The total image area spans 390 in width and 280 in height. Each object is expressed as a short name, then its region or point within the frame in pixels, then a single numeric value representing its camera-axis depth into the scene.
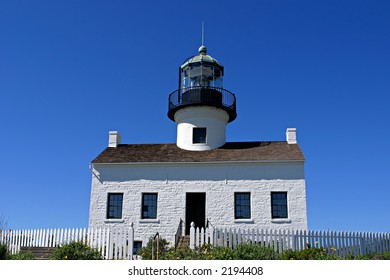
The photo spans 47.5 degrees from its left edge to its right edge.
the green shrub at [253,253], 13.06
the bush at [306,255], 13.42
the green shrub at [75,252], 13.99
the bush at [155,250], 15.33
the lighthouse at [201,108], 23.42
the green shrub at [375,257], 14.70
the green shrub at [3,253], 14.03
